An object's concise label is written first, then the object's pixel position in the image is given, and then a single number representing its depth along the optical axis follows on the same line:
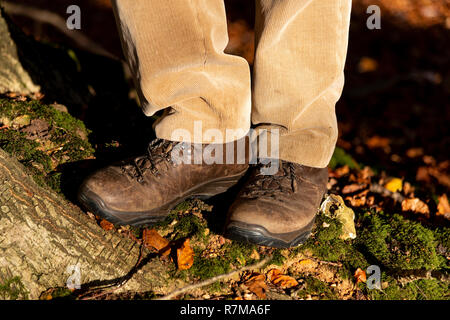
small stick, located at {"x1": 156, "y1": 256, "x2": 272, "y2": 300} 1.80
